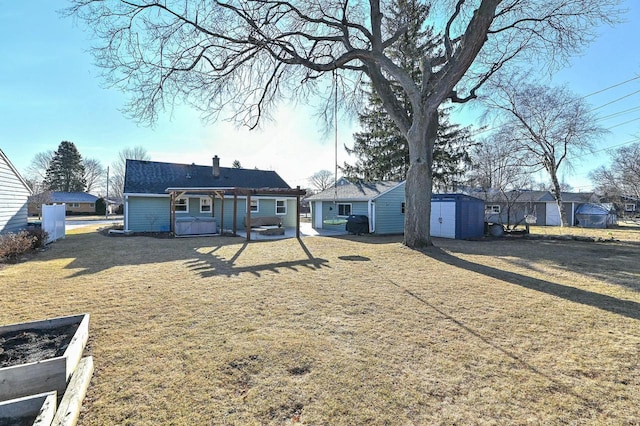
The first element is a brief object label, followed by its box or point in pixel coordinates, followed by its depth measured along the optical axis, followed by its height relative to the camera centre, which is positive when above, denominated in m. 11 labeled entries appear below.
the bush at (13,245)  8.16 -0.76
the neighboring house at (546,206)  30.83 +1.08
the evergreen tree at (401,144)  24.27 +6.39
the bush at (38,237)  10.14 -0.64
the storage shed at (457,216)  15.84 +0.04
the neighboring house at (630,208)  37.59 +1.12
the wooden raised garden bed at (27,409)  2.06 -1.33
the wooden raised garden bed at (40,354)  2.43 -1.31
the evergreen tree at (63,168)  43.30 +7.38
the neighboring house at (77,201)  40.96 +2.38
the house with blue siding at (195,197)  16.28 +1.18
